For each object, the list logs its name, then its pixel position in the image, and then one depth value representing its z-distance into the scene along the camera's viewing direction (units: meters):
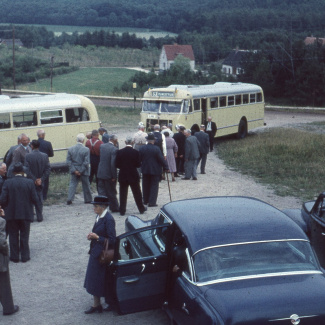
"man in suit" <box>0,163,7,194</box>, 11.10
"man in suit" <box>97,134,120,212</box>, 13.52
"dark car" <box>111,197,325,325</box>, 5.81
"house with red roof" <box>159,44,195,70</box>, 109.62
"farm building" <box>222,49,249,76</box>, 99.34
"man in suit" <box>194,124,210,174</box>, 19.19
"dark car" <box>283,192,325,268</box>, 9.16
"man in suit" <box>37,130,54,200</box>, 15.55
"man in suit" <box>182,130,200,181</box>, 18.08
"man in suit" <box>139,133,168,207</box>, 13.99
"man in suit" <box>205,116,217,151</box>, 24.69
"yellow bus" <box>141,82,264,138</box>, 25.75
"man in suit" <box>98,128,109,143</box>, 17.16
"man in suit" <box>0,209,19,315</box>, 7.77
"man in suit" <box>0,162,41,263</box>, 9.93
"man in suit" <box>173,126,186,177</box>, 18.63
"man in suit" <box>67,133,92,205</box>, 14.38
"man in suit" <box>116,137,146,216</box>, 13.23
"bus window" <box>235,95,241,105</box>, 29.95
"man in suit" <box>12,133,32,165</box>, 13.55
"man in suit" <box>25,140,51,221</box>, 12.78
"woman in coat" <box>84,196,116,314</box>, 7.82
